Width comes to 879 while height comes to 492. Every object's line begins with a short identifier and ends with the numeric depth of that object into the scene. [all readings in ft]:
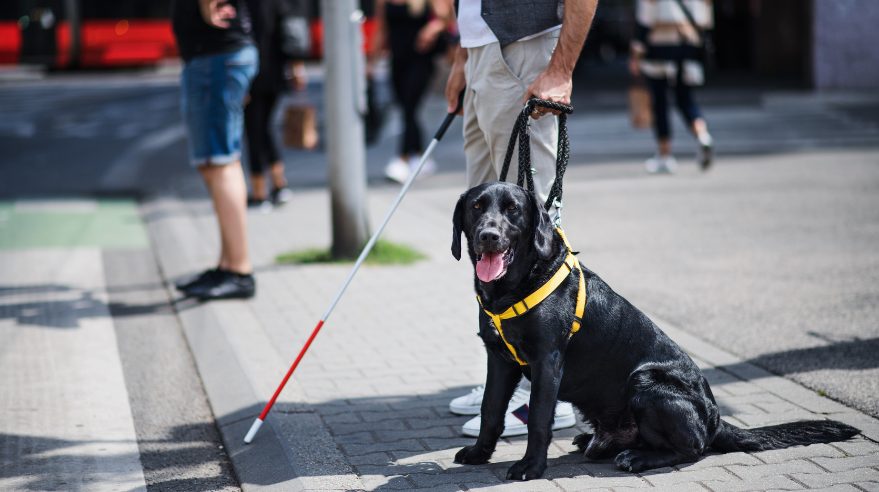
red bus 81.25
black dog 9.57
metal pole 20.61
